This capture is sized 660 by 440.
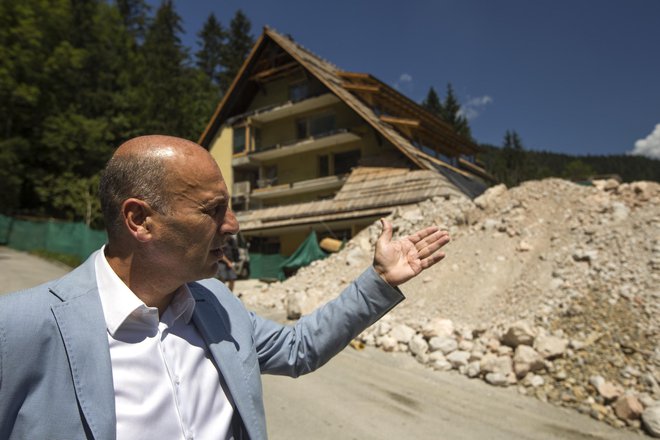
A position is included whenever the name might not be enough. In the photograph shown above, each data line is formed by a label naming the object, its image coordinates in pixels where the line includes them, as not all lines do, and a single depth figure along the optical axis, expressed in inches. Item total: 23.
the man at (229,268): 406.9
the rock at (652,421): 203.5
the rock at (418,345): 303.9
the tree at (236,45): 1994.3
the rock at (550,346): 265.1
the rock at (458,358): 281.4
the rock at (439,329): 314.0
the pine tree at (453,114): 2060.8
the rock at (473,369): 271.7
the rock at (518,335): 275.4
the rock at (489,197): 523.5
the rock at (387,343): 319.0
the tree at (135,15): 2006.6
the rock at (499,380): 259.3
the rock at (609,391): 228.1
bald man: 46.9
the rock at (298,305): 405.1
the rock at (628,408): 214.1
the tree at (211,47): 2169.0
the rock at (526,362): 260.4
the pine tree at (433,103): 2078.0
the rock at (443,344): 296.5
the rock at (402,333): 321.7
